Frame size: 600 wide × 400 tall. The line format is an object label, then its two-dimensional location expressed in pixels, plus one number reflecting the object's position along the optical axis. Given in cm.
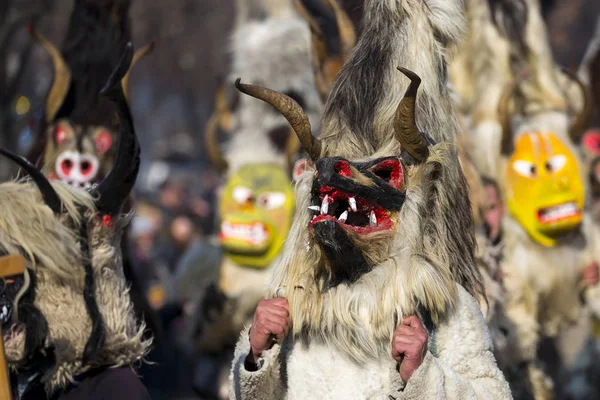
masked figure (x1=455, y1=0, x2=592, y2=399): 1381
